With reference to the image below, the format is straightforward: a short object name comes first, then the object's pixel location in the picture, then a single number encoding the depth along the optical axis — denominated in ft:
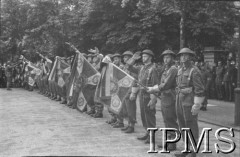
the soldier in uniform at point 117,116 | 34.93
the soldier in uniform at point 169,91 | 24.95
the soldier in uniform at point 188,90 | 22.92
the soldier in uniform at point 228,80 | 58.54
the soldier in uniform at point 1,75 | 91.58
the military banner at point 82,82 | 43.45
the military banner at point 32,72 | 76.48
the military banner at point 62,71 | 55.72
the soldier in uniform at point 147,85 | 27.50
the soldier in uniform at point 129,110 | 32.32
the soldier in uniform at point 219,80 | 60.85
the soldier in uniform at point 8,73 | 83.18
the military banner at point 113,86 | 32.83
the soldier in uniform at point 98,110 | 41.42
